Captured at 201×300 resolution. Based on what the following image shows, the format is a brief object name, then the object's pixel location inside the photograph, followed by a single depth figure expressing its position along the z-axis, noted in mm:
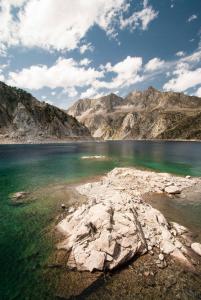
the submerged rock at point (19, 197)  25641
